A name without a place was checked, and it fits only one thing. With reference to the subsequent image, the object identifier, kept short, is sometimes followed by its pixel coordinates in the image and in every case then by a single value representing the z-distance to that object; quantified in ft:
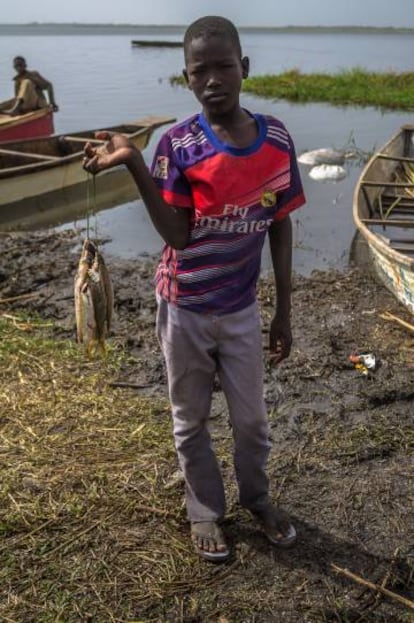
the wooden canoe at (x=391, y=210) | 17.37
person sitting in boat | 42.70
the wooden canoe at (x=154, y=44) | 242.17
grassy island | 77.10
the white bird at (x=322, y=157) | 40.91
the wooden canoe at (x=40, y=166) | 31.22
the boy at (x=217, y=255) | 7.43
